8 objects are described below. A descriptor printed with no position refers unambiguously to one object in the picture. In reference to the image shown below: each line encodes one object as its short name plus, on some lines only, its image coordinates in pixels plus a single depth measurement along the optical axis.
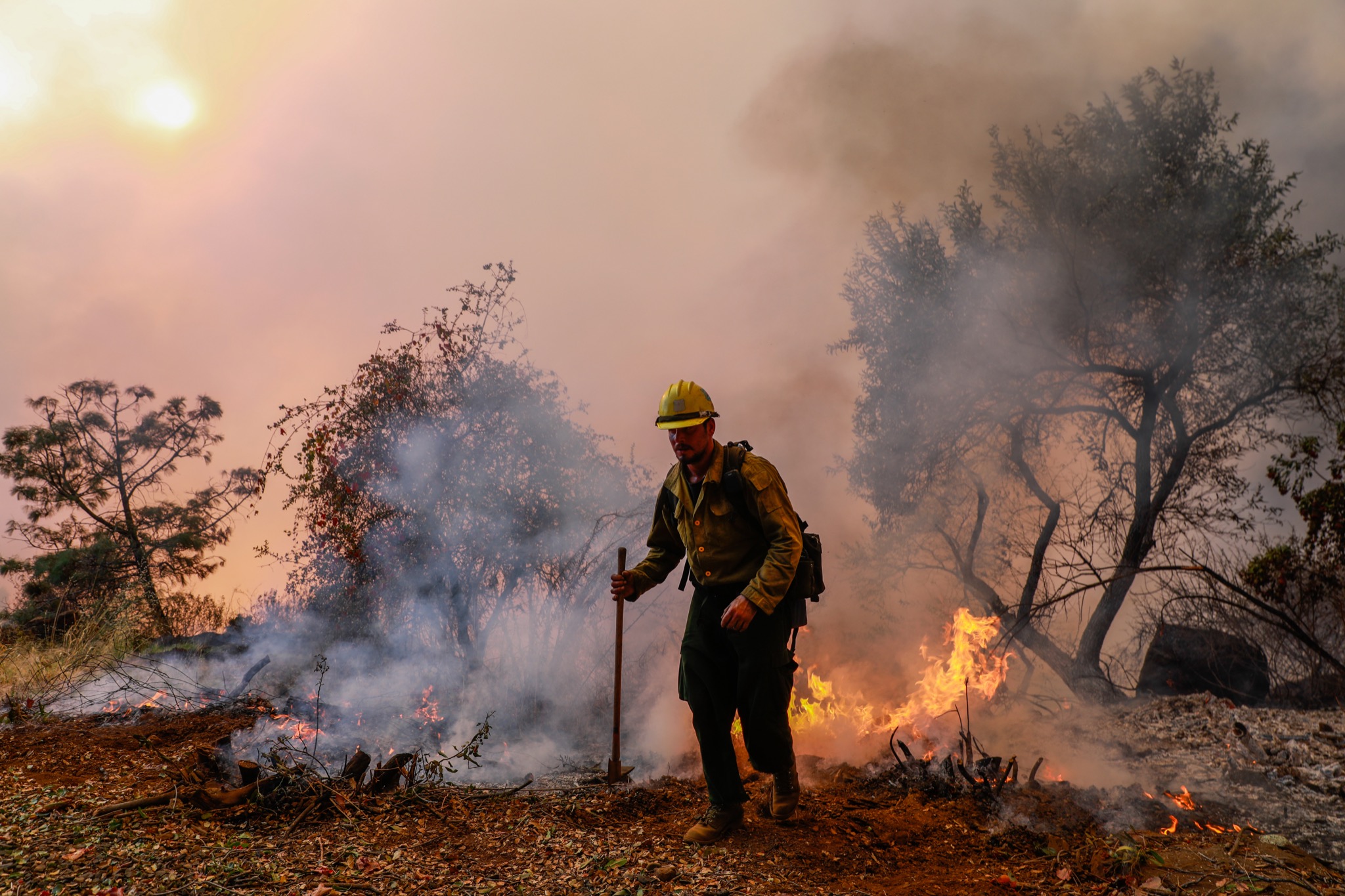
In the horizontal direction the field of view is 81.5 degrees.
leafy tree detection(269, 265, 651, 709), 7.64
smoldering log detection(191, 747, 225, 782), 4.04
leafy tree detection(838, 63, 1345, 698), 8.97
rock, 7.88
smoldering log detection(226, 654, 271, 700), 6.16
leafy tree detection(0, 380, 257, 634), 9.51
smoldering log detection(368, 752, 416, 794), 4.14
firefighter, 3.70
